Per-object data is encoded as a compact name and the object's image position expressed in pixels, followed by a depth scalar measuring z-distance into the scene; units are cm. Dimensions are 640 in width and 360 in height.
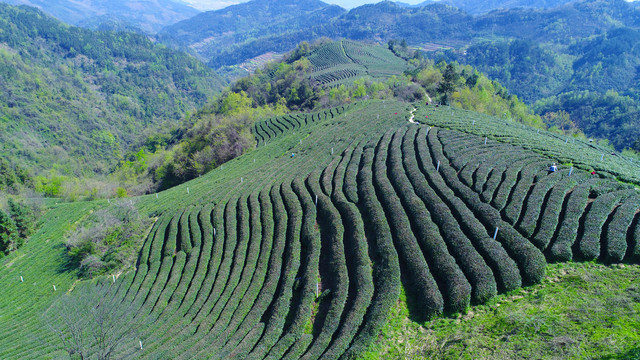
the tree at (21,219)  4600
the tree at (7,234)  4228
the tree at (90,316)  2191
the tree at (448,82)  6962
